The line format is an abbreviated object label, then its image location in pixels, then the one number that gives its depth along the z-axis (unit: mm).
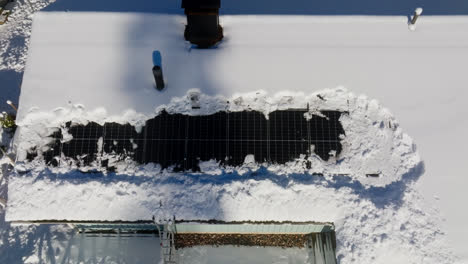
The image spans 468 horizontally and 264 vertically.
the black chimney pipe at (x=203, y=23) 7766
